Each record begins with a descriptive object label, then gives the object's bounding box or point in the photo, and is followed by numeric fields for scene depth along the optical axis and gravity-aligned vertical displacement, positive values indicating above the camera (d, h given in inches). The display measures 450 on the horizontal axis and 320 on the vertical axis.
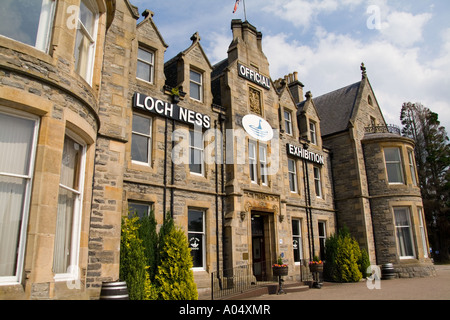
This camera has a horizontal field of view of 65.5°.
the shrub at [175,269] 435.8 -24.1
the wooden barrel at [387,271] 784.9 -56.1
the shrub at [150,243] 443.2 +9.7
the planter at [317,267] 638.5 -35.4
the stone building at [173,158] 260.4 +124.9
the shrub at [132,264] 396.8 -14.6
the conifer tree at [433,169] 1485.0 +331.3
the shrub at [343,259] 729.0 -26.2
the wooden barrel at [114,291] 324.2 -35.8
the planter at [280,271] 551.5 -35.4
